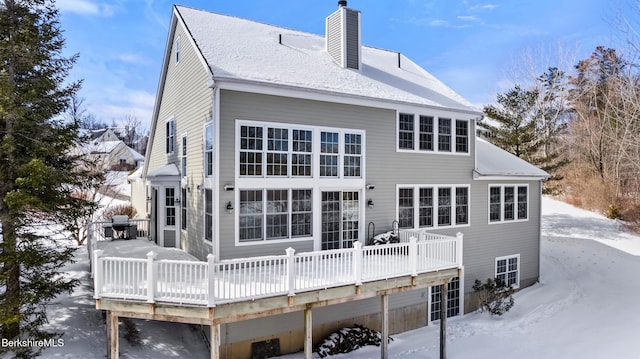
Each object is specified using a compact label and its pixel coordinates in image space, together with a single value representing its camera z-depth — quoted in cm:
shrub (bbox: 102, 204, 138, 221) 2161
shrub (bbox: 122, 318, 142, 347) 963
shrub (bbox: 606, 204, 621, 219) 2356
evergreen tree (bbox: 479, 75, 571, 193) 2305
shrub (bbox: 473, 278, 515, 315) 1342
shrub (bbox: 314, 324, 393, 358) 1025
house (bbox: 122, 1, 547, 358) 966
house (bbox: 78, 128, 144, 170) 4091
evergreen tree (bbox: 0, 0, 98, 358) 818
